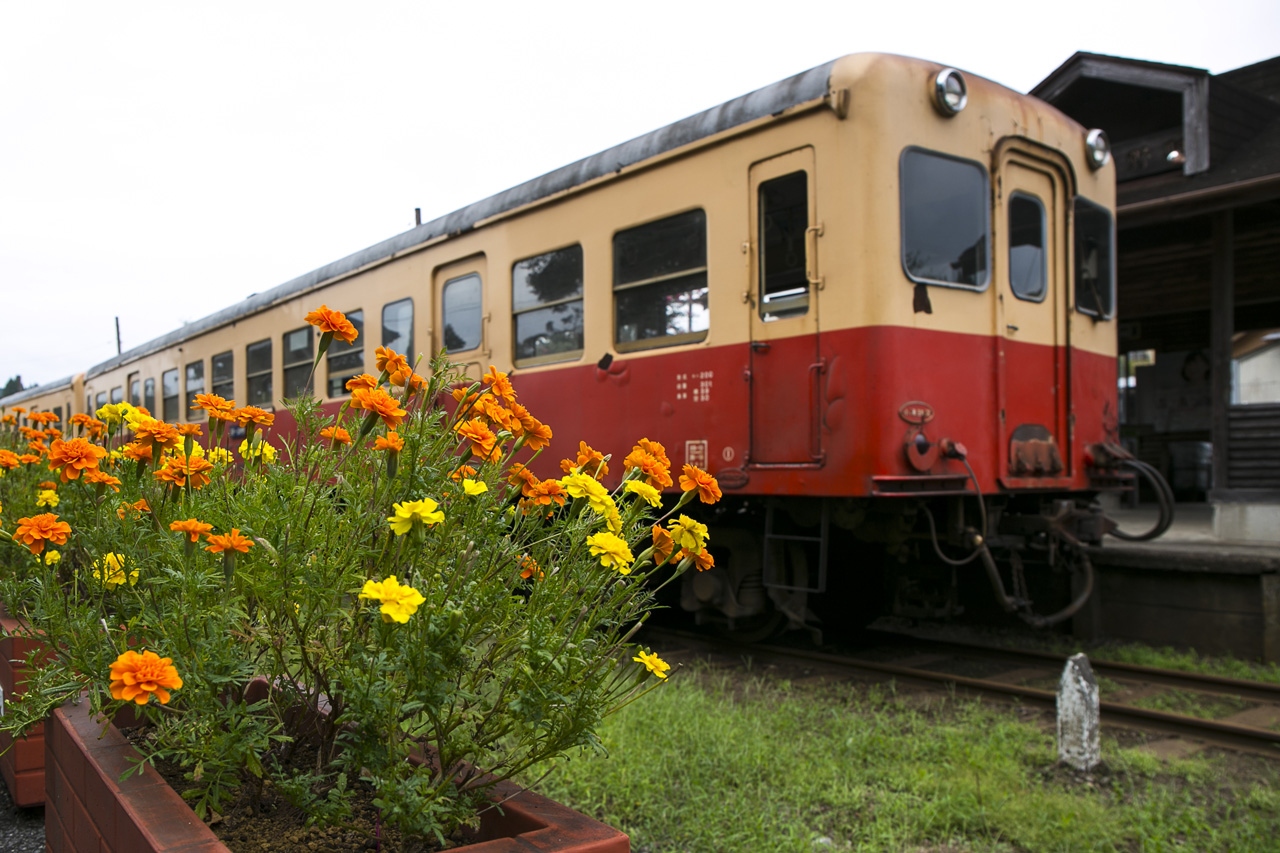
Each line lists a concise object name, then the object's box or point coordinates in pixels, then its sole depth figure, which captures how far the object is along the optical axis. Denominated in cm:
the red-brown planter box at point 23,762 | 298
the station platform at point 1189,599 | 614
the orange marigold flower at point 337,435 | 190
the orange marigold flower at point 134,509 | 193
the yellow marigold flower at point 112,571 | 182
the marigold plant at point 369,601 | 144
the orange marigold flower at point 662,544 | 160
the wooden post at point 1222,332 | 920
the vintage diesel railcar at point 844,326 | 488
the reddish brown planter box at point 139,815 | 141
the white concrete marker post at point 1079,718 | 373
